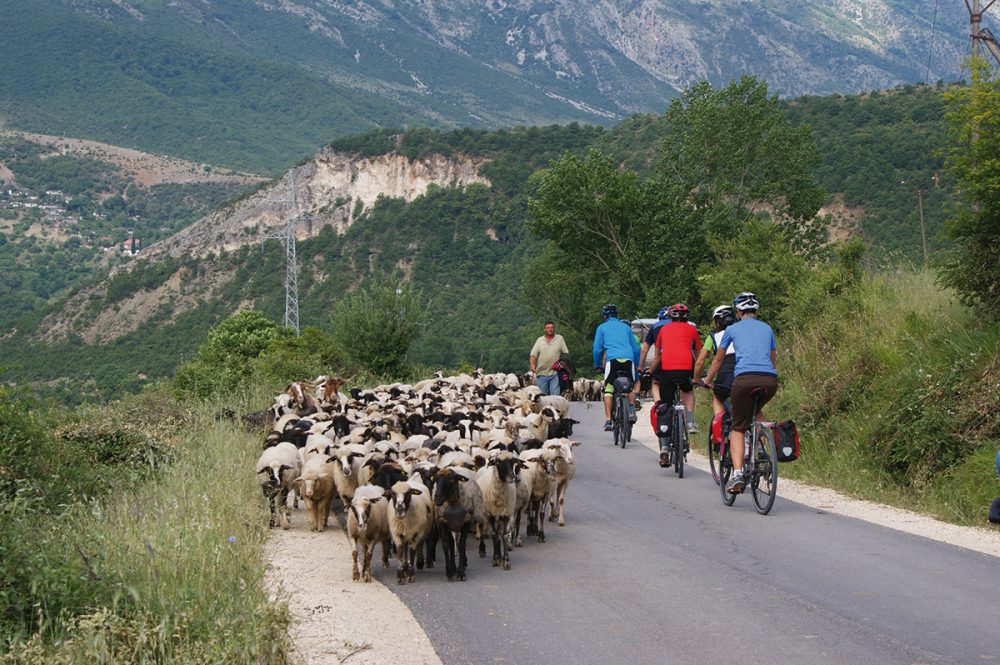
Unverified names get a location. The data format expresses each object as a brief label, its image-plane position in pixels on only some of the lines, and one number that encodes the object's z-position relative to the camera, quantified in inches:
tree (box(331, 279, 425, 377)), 1347.2
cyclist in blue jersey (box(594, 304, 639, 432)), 703.1
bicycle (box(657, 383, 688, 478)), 574.6
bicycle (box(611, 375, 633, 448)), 730.3
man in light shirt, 783.1
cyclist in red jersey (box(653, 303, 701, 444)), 593.3
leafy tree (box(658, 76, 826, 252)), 1937.7
